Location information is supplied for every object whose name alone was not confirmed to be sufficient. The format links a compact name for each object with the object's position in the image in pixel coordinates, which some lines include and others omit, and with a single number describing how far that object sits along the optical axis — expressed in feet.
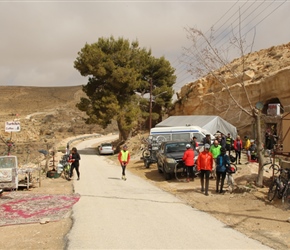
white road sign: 54.24
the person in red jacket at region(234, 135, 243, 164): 64.59
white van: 77.20
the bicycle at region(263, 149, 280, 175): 38.73
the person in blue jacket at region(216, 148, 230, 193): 39.86
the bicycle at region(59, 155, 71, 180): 58.65
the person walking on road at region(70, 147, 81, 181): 55.16
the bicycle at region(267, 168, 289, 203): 33.65
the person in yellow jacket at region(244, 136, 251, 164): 67.26
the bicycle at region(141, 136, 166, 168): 74.80
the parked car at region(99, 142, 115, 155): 129.70
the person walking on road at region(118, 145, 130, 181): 55.16
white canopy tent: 88.99
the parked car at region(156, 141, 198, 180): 54.49
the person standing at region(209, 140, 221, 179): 47.03
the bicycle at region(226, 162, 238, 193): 41.30
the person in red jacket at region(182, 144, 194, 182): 48.85
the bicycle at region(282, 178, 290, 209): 32.86
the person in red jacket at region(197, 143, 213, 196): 40.63
